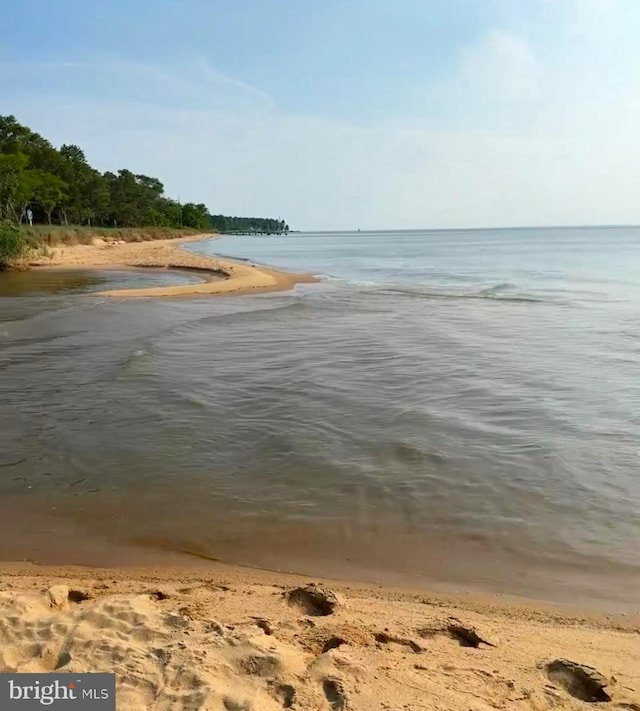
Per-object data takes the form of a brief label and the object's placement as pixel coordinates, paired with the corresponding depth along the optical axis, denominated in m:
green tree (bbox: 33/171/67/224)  63.56
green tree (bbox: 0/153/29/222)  50.47
